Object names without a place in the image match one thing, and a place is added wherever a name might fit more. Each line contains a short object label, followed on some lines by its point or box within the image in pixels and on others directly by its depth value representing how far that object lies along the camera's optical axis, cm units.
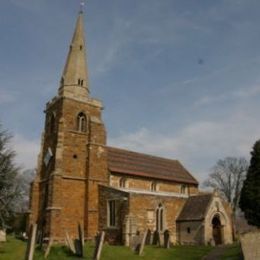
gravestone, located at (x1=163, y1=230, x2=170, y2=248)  2765
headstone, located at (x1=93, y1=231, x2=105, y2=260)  1770
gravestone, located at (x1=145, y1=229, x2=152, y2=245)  3046
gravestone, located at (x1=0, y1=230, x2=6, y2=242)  2783
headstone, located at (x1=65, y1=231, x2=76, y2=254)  2253
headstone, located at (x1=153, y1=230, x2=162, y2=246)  2956
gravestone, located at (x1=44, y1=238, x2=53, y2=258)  2288
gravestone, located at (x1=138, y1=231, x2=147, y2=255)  2408
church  3250
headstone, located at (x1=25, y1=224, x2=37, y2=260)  1447
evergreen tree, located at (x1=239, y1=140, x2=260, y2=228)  3078
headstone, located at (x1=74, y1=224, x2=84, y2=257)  2208
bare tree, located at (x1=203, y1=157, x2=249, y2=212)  5775
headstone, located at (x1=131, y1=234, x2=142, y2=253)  2884
